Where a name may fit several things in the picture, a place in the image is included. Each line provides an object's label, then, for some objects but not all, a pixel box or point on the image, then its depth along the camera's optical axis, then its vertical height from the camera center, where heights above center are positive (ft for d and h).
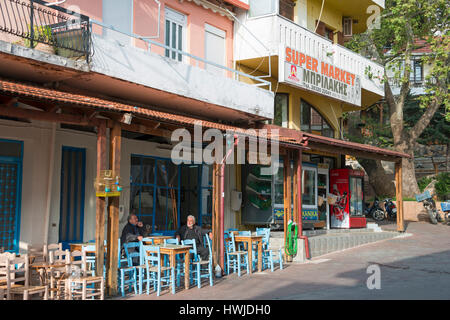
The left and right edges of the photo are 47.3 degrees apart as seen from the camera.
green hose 46.47 -3.46
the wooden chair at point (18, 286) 25.80 -4.20
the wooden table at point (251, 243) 40.16 -3.02
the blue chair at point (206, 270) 33.86 -4.60
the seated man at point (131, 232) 36.94 -2.08
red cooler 65.67 +0.56
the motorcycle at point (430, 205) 77.56 +0.13
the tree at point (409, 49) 73.61 +24.68
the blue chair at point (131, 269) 31.50 -4.06
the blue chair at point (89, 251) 30.76 -2.88
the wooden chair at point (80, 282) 27.78 -4.37
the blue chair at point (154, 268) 31.27 -4.07
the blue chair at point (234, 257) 39.74 -4.41
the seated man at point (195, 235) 38.24 -2.30
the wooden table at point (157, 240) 37.32 -2.63
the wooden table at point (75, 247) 35.45 -3.03
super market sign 53.01 +14.57
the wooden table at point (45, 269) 29.81 -3.95
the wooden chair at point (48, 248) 32.19 -2.90
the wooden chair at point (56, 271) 29.89 -4.16
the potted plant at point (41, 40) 33.71 +10.70
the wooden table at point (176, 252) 31.91 -3.00
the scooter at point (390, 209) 86.02 -0.58
